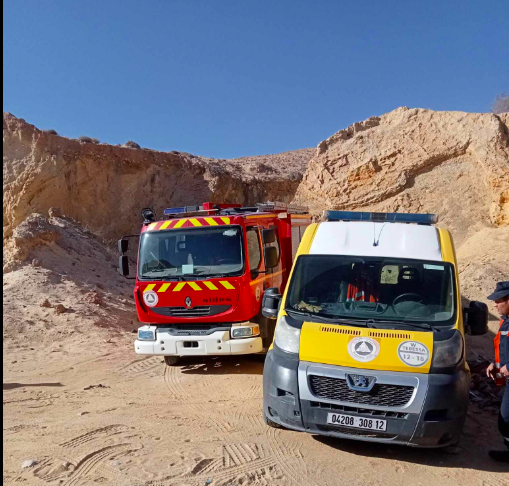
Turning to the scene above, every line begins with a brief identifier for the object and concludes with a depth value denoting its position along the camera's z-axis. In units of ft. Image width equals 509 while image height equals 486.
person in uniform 15.49
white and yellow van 14.82
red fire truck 25.67
